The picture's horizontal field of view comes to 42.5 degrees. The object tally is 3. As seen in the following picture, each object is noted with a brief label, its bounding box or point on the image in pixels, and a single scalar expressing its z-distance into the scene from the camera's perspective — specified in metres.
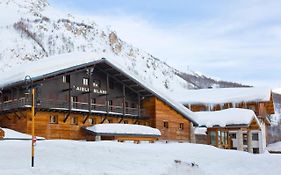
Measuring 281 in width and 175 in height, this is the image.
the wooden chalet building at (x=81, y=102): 29.36
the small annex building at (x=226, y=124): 37.58
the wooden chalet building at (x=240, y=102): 50.78
